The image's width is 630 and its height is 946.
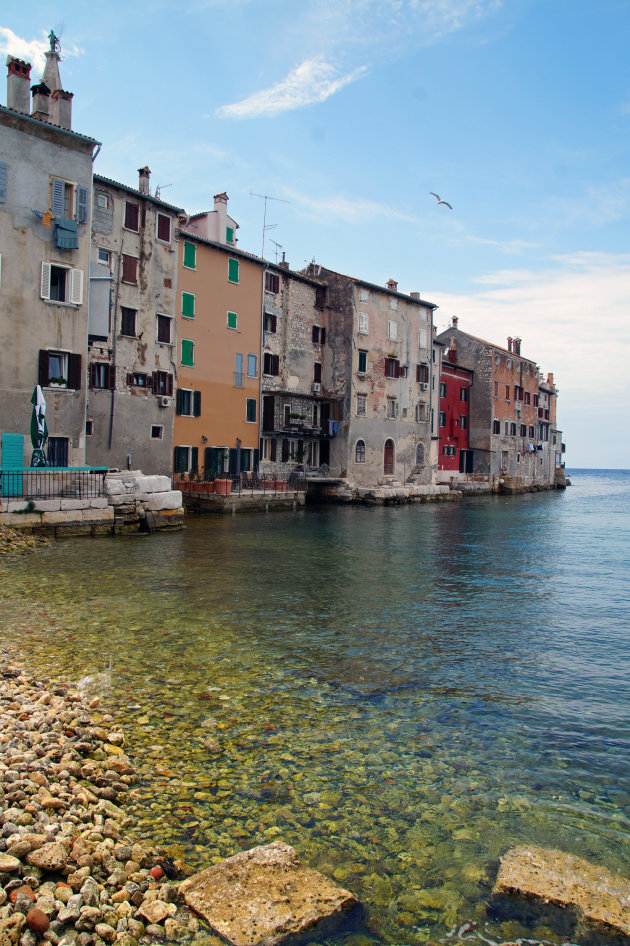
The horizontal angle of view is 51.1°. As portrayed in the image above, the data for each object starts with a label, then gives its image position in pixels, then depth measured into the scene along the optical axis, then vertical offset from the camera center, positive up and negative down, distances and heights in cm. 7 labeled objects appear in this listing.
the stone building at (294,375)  3900 +622
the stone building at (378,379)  4428 +696
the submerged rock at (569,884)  406 -262
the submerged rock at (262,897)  376 -256
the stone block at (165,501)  2292 -109
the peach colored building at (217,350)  3300 +646
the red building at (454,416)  5869 +568
